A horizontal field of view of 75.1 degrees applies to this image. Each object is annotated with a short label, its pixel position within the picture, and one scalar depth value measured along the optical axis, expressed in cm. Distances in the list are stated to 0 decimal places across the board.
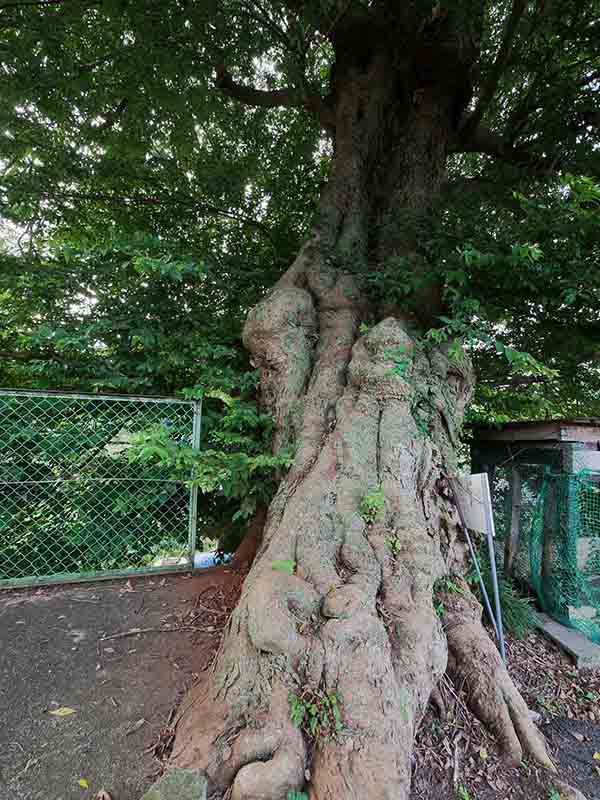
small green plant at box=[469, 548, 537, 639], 327
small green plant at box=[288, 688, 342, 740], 146
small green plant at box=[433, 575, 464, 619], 221
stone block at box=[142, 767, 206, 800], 120
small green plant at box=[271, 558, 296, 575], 197
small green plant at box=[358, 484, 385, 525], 222
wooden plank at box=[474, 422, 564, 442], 382
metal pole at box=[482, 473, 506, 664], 228
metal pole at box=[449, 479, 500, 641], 247
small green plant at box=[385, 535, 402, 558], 212
